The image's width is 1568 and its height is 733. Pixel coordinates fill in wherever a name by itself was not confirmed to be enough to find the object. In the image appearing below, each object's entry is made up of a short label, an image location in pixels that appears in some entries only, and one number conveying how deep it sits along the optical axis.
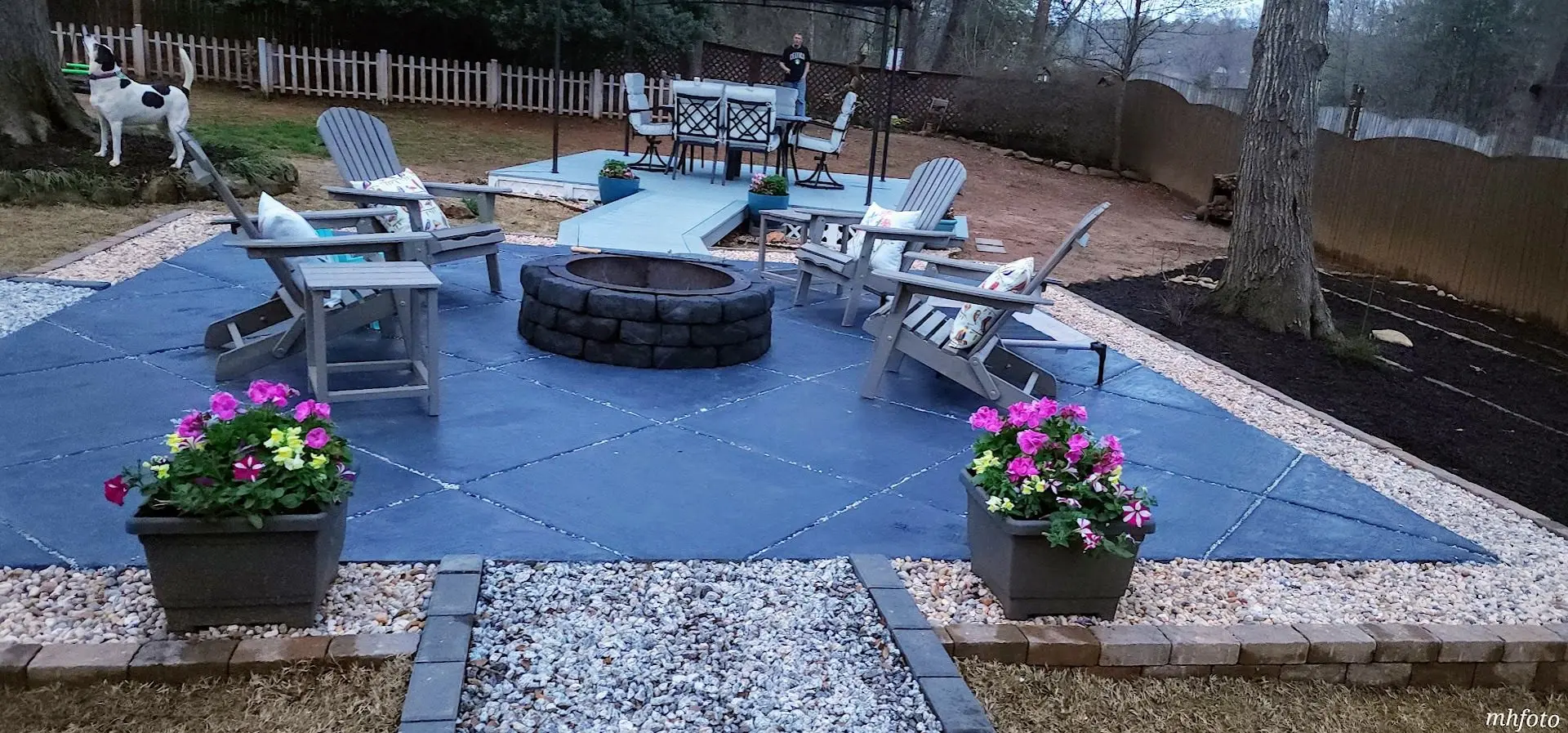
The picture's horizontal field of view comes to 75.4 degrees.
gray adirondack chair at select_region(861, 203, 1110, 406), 3.93
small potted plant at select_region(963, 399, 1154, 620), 2.37
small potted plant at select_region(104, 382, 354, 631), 2.00
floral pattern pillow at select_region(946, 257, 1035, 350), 4.05
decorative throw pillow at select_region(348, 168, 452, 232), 4.90
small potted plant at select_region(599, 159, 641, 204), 8.29
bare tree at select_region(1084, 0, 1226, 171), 15.16
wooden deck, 6.73
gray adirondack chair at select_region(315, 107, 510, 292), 4.82
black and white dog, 7.41
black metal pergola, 8.63
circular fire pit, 4.20
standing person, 12.13
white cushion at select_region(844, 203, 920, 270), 5.27
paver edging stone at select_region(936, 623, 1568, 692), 2.36
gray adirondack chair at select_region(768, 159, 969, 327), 5.07
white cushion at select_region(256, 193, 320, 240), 3.77
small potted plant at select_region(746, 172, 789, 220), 8.15
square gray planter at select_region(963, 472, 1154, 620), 2.41
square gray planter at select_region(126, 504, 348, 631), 2.02
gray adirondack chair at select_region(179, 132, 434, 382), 3.55
